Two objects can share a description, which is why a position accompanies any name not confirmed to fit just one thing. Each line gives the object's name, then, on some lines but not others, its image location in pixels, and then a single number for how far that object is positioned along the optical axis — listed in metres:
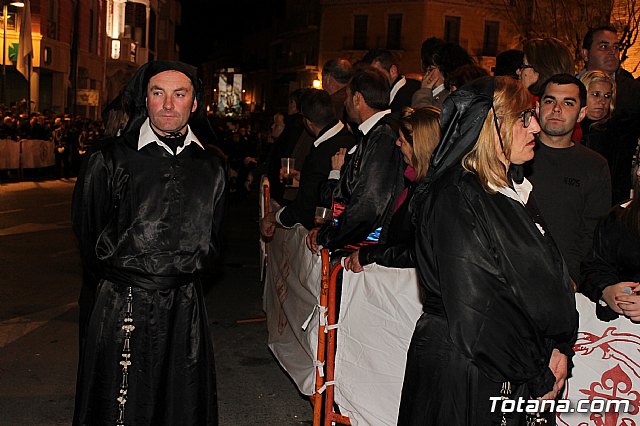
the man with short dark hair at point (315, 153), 6.84
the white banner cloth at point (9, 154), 24.28
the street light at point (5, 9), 28.52
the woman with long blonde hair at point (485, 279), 3.21
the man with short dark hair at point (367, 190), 5.51
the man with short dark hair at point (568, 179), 5.23
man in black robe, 4.46
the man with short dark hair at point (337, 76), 8.87
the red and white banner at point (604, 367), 4.36
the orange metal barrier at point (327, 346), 5.58
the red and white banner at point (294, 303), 6.05
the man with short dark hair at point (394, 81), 8.98
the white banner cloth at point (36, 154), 25.84
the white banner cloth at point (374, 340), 5.03
